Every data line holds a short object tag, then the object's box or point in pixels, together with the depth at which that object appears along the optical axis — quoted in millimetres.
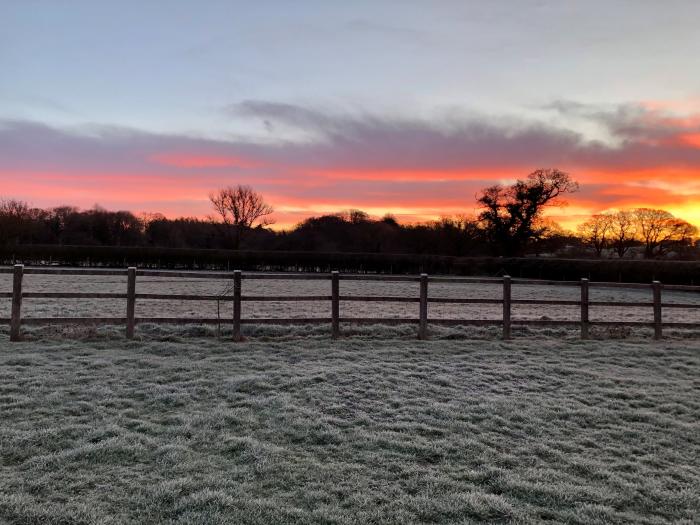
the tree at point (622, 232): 62750
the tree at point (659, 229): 61125
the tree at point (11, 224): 46544
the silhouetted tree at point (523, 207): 49219
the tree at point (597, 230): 64875
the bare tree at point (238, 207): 66125
